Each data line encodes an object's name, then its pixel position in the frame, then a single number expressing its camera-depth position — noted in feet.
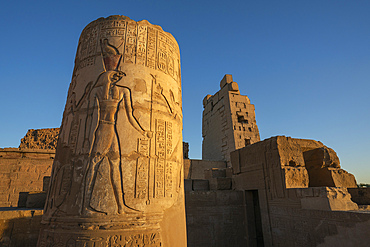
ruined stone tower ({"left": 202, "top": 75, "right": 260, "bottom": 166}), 36.94
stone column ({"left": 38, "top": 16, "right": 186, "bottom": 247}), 8.41
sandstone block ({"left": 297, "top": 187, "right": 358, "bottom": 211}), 13.70
